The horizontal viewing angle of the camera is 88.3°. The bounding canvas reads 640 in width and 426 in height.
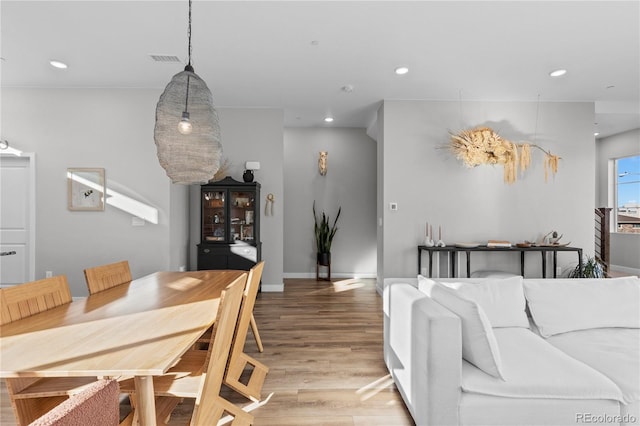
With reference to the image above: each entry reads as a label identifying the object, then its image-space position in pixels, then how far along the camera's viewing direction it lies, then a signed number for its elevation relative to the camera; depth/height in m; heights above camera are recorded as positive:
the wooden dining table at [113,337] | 1.09 -0.50
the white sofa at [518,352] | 1.52 -0.76
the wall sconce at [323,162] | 6.10 +0.96
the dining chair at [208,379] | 1.32 -0.77
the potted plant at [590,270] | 4.43 -0.76
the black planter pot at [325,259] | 5.85 -0.80
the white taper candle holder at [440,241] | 4.47 -0.37
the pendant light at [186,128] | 1.87 +0.50
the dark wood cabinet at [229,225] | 4.66 -0.16
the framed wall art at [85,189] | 4.21 +0.32
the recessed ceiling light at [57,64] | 3.51 +1.62
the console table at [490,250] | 4.32 -0.47
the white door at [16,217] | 4.19 -0.04
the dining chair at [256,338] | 2.31 -0.92
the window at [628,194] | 6.37 +0.39
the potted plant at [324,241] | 5.88 -0.49
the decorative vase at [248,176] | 4.82 +0.56
